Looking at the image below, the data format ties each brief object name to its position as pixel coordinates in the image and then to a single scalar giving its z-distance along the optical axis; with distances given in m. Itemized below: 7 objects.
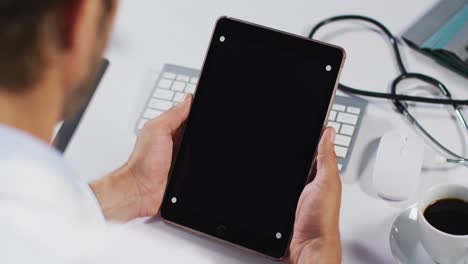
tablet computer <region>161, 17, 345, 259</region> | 1.20
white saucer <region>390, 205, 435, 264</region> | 1.17
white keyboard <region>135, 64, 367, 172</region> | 1.28
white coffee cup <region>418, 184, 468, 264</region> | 1.12
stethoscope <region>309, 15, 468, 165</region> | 1.27
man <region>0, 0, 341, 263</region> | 0.86
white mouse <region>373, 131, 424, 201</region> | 1.22
